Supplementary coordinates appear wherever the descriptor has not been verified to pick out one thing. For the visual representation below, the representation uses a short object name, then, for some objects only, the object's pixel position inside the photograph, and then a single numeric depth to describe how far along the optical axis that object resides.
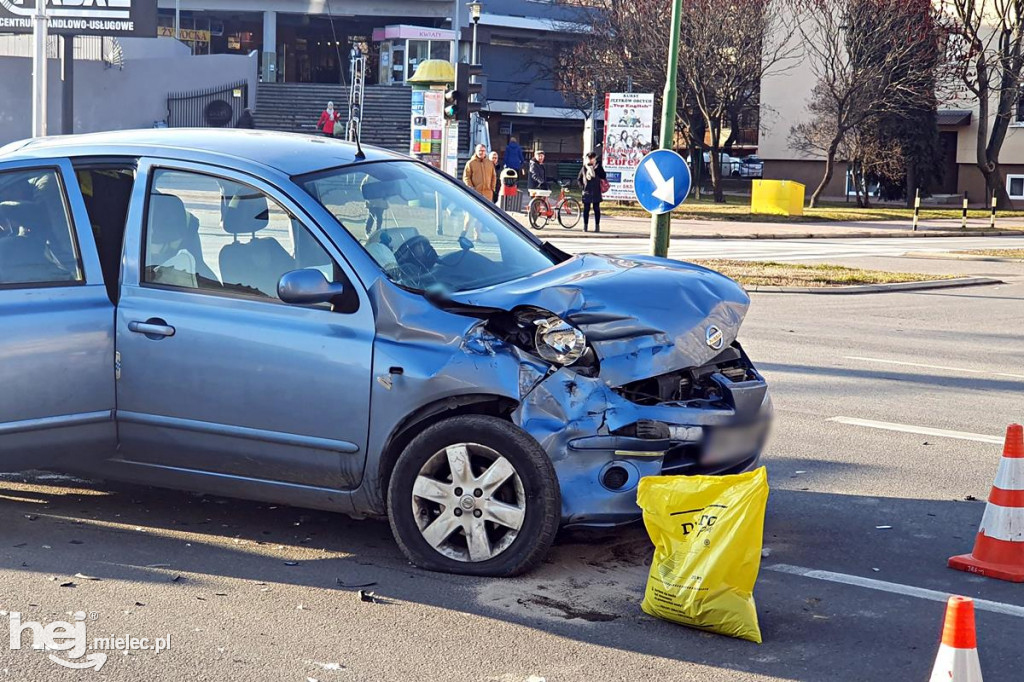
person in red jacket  43.78
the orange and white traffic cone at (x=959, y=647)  3.36
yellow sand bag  4.49
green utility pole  16.56
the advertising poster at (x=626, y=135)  31.95
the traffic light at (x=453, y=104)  24.17
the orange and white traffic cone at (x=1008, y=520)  5.24
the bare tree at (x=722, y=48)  44.94
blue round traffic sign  14.70
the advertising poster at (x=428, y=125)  28.27
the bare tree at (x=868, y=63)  41.66
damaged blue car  5.05
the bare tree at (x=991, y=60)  41.91
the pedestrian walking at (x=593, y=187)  28.45
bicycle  29.14
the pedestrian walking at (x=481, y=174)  23.67
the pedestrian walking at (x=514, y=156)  36.16
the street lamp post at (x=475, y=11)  43.17
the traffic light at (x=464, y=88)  24.22
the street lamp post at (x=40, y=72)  17.52
